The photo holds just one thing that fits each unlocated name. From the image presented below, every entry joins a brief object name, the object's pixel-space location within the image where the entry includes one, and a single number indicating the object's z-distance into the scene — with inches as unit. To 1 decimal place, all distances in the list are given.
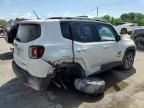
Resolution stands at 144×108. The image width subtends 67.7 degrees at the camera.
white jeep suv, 89.4
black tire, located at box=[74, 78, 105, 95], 99.6
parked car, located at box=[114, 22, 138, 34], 500.5
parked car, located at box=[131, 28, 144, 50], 237.2
